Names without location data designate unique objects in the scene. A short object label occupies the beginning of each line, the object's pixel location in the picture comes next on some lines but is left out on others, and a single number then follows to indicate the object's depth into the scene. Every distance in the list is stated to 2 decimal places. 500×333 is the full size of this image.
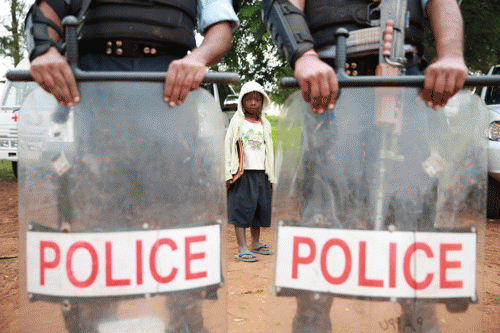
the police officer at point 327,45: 1.23
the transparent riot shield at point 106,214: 1.24
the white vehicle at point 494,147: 4.20
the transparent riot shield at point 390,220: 1.22
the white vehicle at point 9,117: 7.85
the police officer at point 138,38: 1.28
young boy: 4.03
